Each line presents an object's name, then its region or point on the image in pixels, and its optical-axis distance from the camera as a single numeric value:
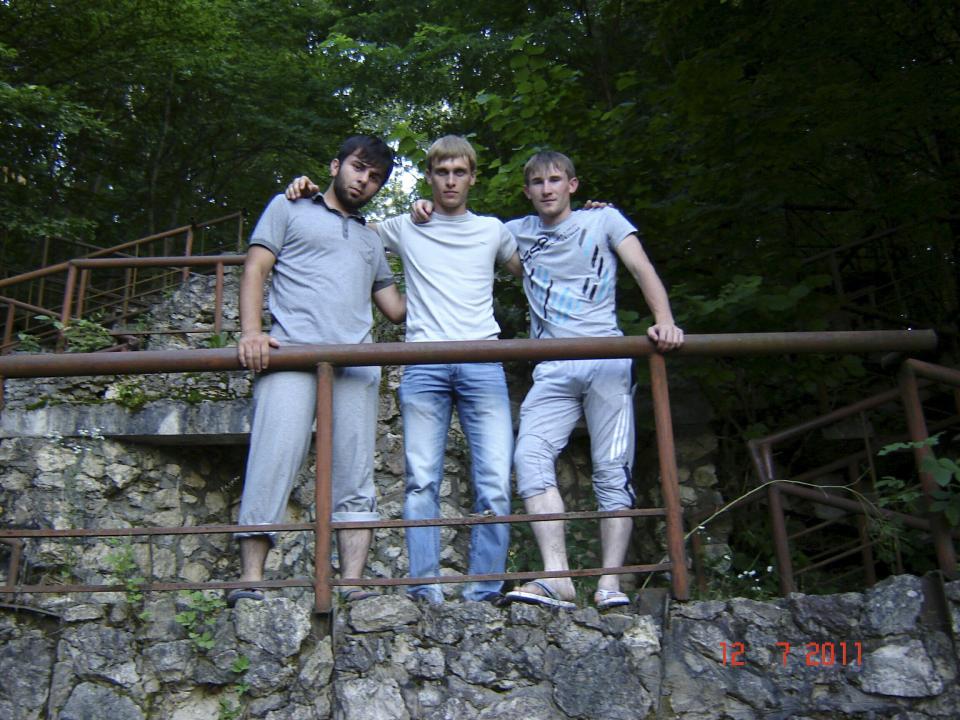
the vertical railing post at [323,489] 2.70
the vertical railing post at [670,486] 2.79
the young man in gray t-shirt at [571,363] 2.98
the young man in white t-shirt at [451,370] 3.02
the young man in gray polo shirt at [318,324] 2.92
